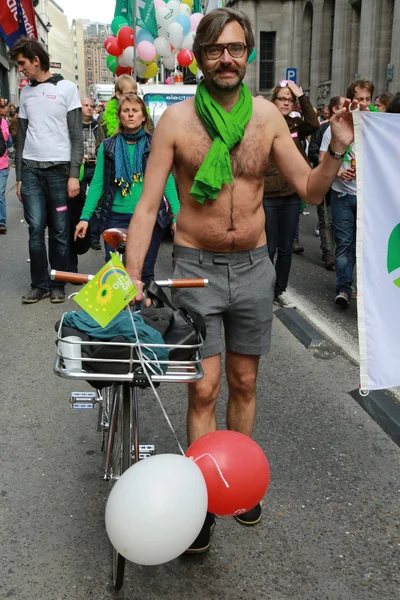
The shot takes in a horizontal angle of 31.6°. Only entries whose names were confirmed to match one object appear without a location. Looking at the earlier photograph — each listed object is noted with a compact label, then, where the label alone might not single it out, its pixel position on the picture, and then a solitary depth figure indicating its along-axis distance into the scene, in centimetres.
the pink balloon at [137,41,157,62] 1462
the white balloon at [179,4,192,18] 1484
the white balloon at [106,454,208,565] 221
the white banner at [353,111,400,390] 320
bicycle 236
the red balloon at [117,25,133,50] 1561
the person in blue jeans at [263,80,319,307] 690
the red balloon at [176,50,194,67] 1441
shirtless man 296
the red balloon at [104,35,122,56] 1617
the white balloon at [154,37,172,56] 1493
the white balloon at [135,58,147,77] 1523
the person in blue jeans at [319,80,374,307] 720
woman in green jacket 559
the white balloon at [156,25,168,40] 1489
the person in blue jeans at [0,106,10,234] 1219
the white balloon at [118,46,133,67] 1557
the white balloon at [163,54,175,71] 1544
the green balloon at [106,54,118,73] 1712
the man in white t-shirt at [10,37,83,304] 708
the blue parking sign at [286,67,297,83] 1817
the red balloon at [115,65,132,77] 1628
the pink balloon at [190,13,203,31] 1467
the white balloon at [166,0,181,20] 1466
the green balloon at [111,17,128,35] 1644
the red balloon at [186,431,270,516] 259
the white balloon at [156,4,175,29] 1467
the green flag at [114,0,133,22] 1670
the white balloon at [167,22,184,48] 1430
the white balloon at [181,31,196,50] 1442
